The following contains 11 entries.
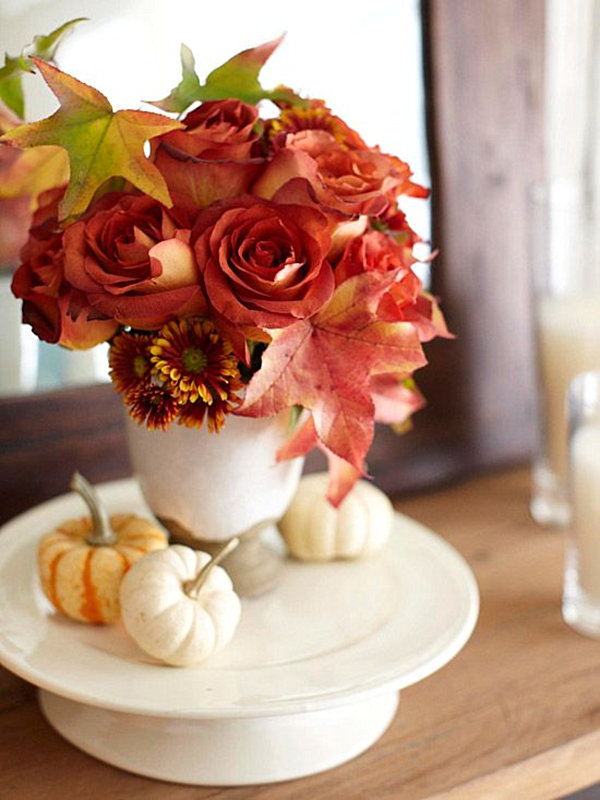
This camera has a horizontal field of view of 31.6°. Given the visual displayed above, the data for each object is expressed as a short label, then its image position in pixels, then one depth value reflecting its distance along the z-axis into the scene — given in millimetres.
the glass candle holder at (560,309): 991
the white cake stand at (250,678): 635
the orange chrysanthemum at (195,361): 612
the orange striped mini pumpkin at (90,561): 709
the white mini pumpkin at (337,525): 827
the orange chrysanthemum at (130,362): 631
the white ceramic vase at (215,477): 702
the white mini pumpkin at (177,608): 656
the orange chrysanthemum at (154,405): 623
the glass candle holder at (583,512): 823
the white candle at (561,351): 989
